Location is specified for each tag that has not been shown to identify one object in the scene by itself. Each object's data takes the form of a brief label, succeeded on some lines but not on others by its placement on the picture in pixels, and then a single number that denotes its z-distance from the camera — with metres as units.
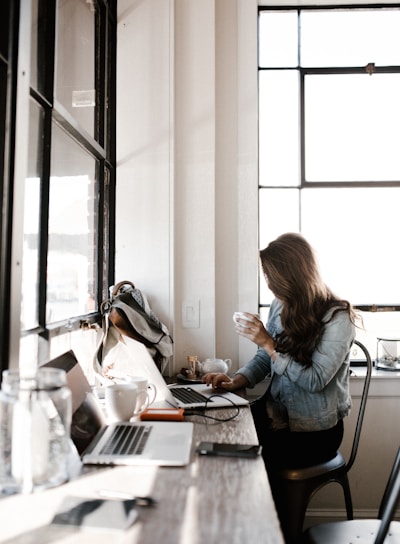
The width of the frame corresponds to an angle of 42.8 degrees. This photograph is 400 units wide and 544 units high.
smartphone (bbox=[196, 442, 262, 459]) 1.16
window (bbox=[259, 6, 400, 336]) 2.58
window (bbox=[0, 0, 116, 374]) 1.41
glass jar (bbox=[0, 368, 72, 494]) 0.94
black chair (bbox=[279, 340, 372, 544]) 1.67
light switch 2.40
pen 0.90
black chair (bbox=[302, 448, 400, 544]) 1.33
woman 1.78
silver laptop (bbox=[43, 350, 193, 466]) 1.11
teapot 2.13
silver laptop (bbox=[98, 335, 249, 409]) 1.64
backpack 1.84
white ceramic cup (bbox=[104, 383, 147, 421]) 1.37
